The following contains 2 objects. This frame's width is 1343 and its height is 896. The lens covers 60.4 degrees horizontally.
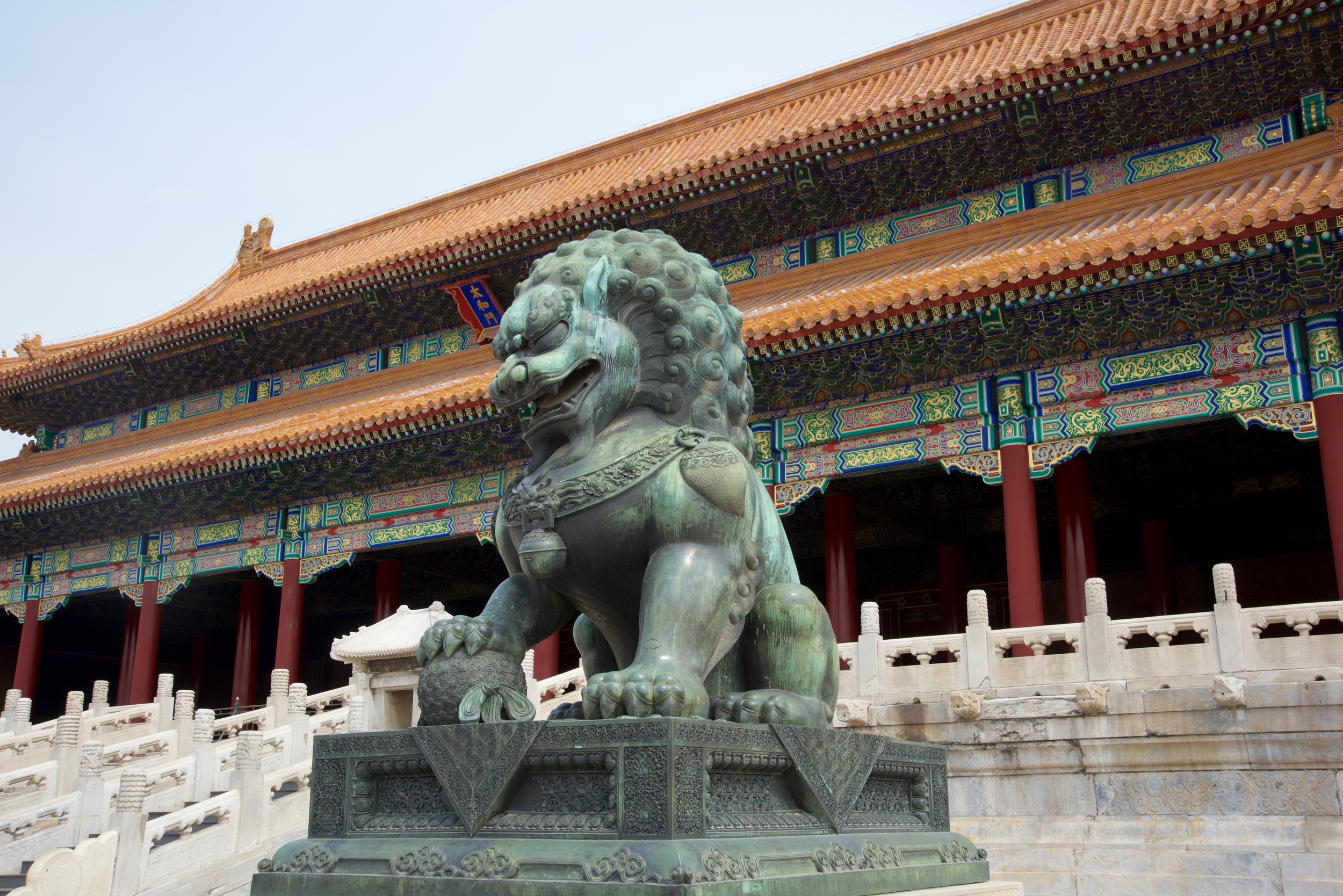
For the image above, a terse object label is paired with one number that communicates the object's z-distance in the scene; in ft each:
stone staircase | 22.17
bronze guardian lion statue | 9.96
